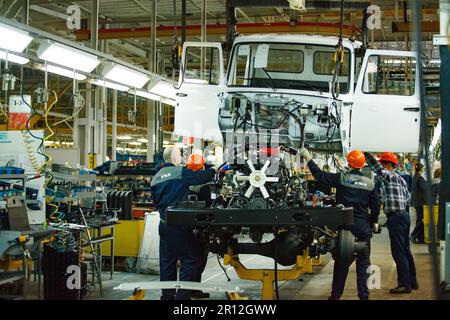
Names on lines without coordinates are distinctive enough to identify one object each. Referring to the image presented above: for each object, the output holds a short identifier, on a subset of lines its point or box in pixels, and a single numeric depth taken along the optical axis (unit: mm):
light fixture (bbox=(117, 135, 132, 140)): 23594
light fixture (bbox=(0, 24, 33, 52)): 6091
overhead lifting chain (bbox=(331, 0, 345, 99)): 5665
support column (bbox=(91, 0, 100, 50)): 9812
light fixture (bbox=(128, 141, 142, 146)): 26141
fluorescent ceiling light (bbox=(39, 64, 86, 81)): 7531
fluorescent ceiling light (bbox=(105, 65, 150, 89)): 8349
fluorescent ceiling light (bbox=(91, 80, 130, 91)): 8650
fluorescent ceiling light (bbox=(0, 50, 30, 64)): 6674
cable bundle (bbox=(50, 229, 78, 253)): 5688
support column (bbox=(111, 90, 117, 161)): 15152
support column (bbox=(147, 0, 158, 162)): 14221
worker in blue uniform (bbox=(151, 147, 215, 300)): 5414
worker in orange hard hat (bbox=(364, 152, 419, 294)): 6547
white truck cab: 6395
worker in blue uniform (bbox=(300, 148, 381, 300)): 5789
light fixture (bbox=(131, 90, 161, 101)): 10023
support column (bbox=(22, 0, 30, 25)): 8375
